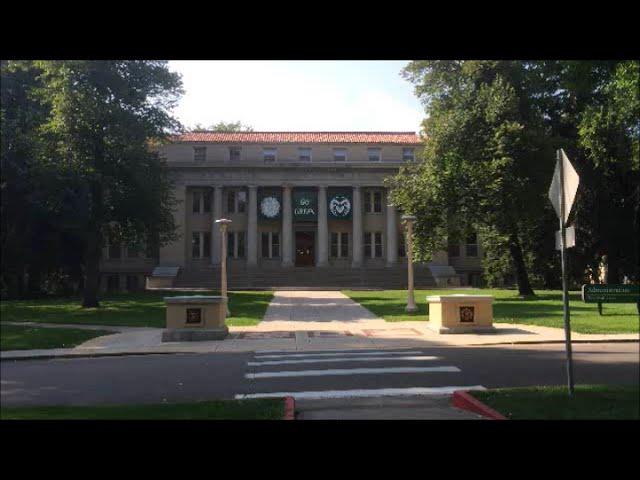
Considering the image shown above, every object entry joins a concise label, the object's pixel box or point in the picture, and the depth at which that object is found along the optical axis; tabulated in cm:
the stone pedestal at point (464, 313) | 1598
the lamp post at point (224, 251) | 2042
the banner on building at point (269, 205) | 4769
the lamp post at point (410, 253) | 2242
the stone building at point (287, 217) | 4466
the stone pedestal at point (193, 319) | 1527
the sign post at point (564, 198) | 581
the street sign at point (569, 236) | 597
